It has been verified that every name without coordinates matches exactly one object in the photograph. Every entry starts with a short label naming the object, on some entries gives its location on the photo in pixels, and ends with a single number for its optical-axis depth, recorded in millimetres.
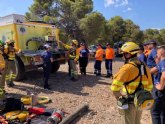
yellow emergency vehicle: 5126
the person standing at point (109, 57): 6521
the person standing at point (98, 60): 6585
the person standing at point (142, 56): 4424
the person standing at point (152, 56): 3891
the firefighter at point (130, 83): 2093
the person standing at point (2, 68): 3535
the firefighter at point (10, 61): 4829
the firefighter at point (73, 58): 5701
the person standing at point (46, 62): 4816
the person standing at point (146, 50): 4858
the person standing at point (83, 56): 6250
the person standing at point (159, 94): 2471
